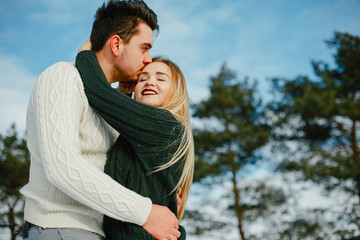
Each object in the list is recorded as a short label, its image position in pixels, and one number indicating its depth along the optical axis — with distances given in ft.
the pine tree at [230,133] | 42.19
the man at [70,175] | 4.89
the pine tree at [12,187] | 42.24
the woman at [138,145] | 5.54
